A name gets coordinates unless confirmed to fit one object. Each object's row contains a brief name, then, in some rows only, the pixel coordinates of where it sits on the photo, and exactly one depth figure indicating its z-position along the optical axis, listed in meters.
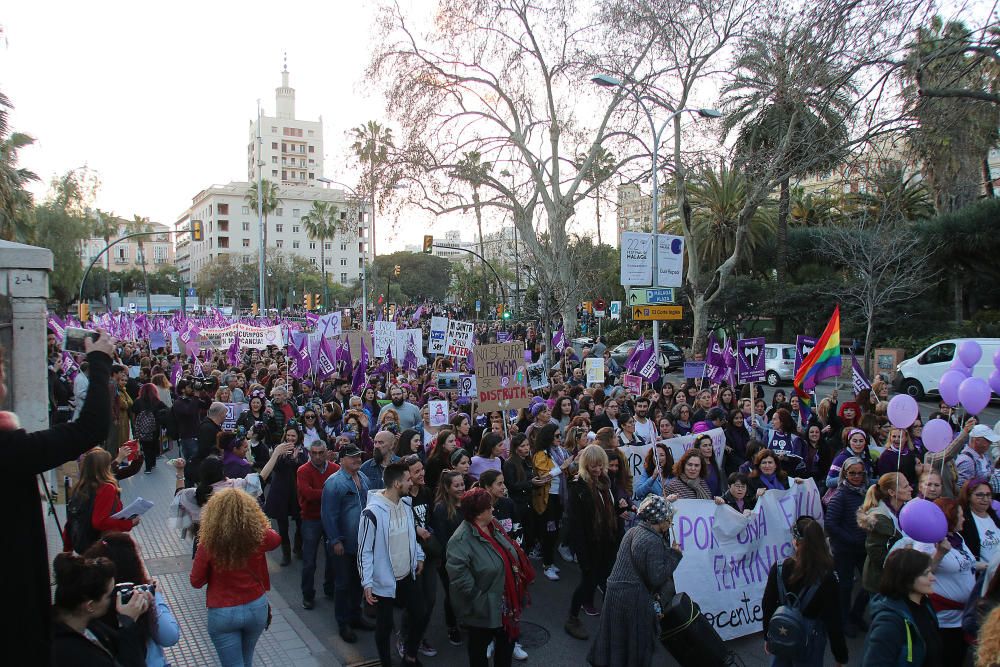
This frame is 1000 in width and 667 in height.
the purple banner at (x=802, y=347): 12.41
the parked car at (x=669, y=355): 30.44
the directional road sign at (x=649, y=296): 14.25
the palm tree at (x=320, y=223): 68.69
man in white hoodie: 4.94
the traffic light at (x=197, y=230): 29.98
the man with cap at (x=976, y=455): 7.38
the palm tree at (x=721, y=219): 38.31
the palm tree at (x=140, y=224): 91.75
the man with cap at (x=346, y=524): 5.84
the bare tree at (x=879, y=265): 27.25
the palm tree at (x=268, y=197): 64.62
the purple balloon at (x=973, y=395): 7.37
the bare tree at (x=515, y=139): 27.28
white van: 20.80
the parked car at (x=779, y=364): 26.05
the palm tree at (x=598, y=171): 29.69
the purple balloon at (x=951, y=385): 7.88
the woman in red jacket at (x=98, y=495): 5.10
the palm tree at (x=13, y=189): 20.58
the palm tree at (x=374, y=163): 28.64
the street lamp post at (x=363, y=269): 29.25
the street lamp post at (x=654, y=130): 15.75
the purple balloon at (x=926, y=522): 4.45
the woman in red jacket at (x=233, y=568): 4.15
